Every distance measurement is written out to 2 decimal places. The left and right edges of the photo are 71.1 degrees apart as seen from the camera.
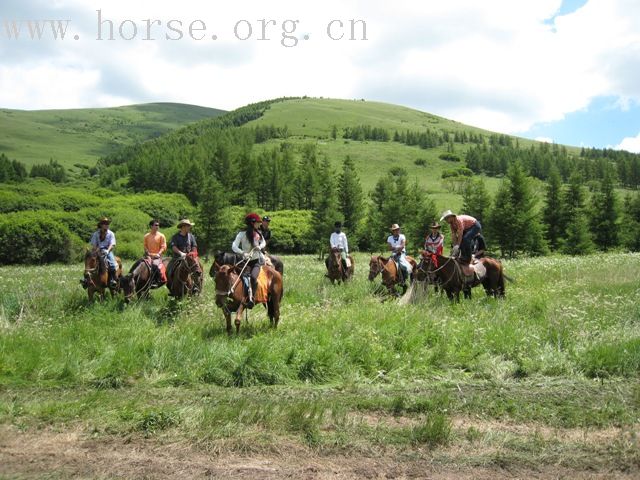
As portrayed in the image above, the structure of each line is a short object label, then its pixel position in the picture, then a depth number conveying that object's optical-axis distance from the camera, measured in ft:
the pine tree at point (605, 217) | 163.32
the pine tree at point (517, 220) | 153.07
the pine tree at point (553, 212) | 169.17
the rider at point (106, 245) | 43.09
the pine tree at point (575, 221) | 153.58
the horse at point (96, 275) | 42.19
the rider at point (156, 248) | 43.81
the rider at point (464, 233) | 41.93
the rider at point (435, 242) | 48.39
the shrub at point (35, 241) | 140.36
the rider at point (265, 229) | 45.30
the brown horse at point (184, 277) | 41.42
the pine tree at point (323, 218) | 164.61
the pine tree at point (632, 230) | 165.78
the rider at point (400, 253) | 51.03
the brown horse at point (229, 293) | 31.12
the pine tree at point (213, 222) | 172.24
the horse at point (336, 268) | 54.65
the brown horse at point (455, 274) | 41.83
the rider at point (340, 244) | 55.47
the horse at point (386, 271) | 48.39
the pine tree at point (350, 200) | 200.85
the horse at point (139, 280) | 41.01
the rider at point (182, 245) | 42.11
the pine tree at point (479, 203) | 176.50
